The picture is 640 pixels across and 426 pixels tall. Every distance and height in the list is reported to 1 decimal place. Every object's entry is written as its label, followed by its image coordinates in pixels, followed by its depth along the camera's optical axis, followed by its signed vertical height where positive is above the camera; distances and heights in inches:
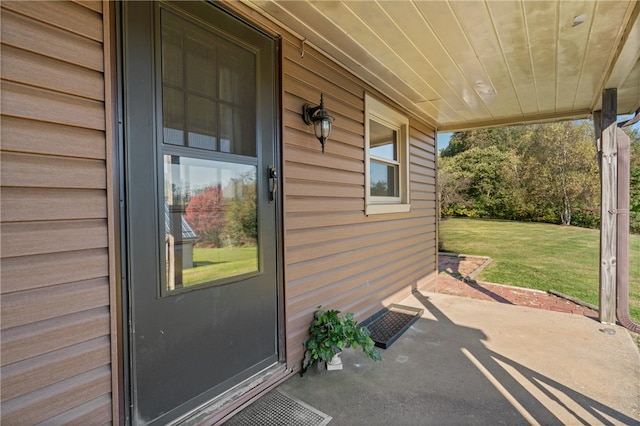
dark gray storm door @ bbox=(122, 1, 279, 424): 55.8 +1.2
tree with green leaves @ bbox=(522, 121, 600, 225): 409.7 +46.7
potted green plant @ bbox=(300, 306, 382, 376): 87.3 -37.6
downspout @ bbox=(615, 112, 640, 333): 122.1 -9.8
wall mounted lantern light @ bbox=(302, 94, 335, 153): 92.9 +27.1
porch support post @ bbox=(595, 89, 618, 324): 124.0 +0.3
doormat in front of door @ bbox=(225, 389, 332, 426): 67.9 -46.7
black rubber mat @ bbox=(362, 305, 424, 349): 110.4 -46.8
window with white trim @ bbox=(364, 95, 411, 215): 131.3 +23.5
